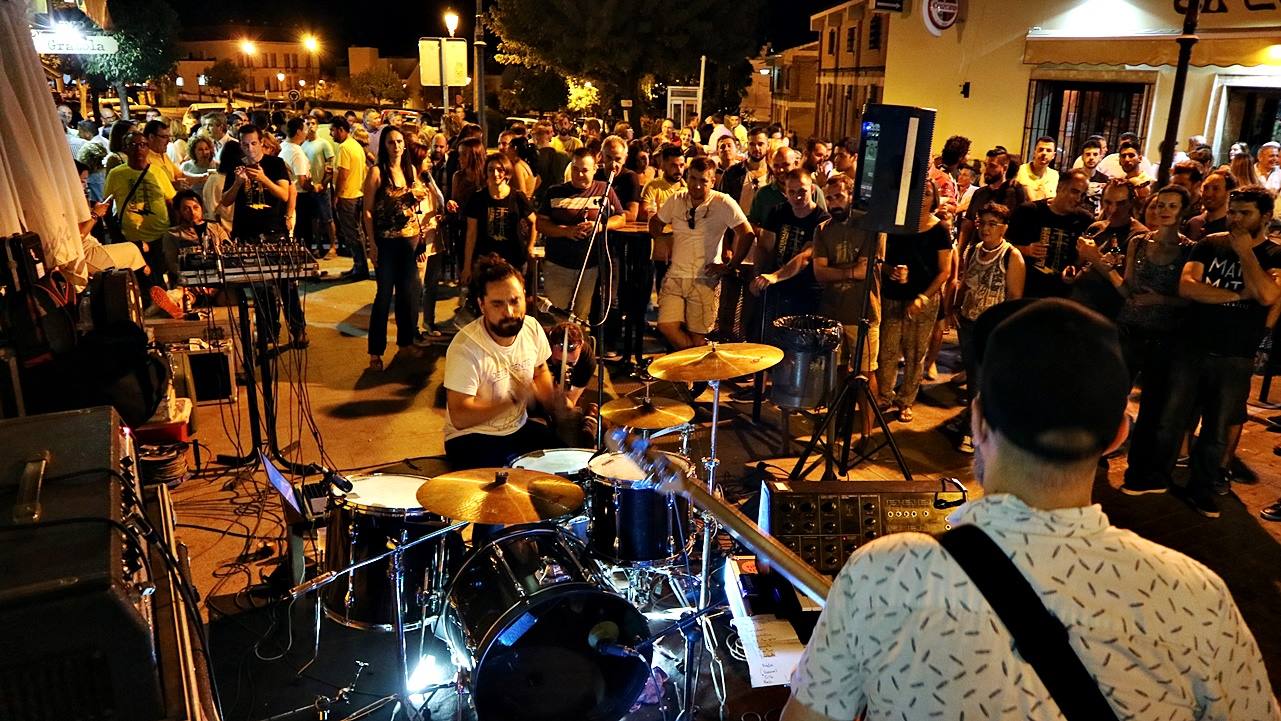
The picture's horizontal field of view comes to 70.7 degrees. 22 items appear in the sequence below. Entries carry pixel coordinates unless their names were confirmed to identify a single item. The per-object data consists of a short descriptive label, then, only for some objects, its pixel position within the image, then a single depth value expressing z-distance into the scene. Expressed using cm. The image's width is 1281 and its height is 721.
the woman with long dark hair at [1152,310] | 578
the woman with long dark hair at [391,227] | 820
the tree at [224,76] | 7400
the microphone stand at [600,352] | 461
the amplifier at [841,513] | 415
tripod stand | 529
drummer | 475
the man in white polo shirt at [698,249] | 755
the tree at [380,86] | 6569
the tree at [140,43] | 4222
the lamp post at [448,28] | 1141
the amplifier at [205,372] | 688
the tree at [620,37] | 3138
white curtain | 455
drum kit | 332
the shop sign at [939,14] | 1546
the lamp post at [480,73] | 1264
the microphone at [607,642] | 332
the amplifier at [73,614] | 204
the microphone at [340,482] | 389
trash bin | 609
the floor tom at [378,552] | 382
